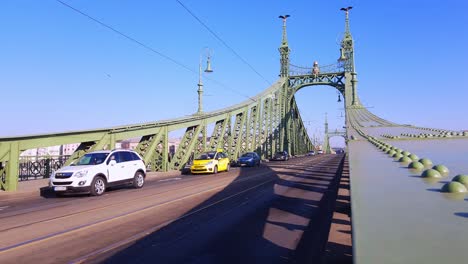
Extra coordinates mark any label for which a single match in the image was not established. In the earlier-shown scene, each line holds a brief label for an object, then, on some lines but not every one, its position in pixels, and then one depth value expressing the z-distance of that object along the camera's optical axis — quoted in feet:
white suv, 44.04
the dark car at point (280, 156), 161.68
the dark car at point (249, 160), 112.48
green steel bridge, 5.91
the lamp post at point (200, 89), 91.42
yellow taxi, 83.71
